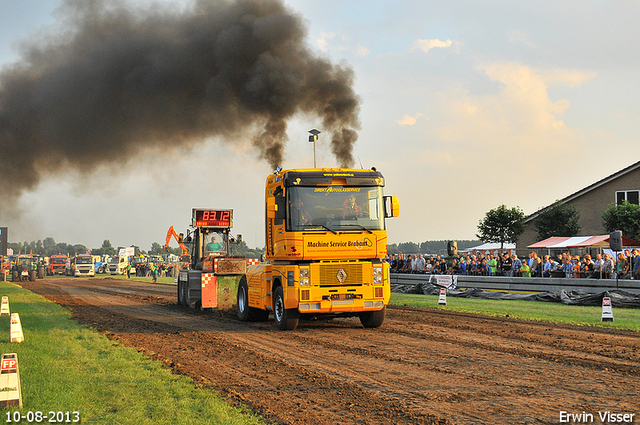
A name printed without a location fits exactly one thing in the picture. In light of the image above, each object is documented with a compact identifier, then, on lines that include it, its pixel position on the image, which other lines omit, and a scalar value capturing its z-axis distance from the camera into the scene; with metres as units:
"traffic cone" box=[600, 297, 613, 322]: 13.46
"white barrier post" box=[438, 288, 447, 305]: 18.79
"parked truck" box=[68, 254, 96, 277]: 62.53
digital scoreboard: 20.62
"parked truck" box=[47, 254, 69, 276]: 69.69
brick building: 38.09
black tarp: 16.92
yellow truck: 12.11
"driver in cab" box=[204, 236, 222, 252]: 20.89
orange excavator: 22.28
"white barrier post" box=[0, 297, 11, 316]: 15.54
